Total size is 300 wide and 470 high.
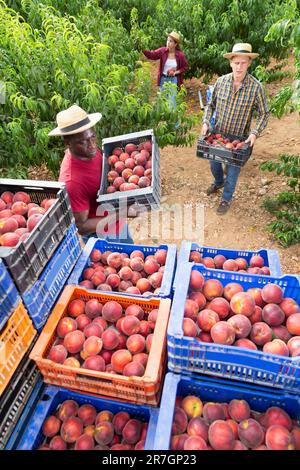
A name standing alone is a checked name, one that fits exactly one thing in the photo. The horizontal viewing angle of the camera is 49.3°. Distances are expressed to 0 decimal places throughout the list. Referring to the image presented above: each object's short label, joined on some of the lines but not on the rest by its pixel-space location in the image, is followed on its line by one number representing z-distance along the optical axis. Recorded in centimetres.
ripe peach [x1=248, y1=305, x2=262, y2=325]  187
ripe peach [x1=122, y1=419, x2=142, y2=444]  169
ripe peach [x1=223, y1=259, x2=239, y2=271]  236
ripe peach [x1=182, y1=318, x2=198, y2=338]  167
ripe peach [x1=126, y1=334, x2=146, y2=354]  188
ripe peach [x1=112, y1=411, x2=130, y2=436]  175
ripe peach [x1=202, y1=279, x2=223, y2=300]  201
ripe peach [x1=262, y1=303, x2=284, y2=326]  183
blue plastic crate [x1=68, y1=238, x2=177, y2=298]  217
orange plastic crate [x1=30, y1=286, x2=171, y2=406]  166
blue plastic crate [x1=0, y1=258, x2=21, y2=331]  162
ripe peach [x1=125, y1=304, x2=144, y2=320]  204
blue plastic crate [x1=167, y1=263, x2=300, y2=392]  153
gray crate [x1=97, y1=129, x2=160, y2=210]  292
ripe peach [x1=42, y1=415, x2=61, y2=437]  172
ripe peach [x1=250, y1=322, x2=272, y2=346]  176
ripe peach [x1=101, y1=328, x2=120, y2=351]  191
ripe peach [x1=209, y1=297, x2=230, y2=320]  190
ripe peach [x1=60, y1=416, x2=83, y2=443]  170
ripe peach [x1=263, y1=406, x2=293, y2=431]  159
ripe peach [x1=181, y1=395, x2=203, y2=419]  168
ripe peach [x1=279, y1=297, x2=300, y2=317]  188
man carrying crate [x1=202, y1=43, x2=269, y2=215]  404
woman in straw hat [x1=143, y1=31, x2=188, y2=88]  624
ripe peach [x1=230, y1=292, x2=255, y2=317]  185
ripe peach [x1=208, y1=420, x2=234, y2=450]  151
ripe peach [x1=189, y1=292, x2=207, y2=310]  192
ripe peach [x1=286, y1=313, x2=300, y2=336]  178
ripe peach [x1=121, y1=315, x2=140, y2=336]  194
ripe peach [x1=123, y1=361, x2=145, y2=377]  173
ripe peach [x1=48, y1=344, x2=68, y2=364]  182
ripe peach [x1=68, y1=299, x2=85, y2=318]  209
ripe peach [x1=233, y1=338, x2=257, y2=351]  171
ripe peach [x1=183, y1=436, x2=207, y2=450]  149
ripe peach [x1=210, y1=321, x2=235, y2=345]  170
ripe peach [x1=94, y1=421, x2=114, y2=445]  168
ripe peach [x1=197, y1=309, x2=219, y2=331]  179
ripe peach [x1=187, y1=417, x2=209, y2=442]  157
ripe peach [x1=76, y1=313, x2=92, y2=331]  201
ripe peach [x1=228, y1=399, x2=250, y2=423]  164
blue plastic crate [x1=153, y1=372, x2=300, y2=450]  162
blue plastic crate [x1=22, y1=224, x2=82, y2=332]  185
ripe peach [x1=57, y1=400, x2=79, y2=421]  178
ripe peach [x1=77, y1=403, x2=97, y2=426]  178
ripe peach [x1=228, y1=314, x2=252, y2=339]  177
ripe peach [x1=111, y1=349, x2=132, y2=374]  181
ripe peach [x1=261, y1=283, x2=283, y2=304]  190
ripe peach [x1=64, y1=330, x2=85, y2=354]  188
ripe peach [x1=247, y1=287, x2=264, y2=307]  197
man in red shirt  260
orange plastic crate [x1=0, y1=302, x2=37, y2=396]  161
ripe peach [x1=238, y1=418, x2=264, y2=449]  154
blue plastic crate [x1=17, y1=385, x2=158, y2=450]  165
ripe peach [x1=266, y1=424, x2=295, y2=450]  150
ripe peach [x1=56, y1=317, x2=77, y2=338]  196
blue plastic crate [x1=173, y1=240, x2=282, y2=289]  225
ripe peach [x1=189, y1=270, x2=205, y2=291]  198
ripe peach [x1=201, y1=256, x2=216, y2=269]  238
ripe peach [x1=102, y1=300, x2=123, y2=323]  204
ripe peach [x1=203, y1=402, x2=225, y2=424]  164
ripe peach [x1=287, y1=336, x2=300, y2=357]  165
